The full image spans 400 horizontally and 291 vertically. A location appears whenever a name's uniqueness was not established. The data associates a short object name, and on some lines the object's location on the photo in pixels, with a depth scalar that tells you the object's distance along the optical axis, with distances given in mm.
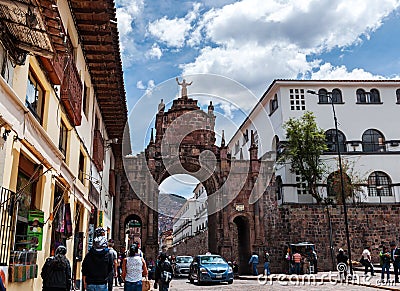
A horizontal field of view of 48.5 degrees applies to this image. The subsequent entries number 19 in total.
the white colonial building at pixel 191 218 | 56231
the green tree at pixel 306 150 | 35250
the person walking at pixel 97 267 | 7113
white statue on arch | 35738
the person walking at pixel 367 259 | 20844
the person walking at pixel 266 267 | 27297
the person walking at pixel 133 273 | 8508
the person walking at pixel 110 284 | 9062
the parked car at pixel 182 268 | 29781
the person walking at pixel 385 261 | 18109
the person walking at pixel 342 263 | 21484
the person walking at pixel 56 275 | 7020
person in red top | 26359
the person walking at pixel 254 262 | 27844
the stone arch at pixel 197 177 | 31281
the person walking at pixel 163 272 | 11180
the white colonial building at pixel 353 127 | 37312
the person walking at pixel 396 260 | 17308
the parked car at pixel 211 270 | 20406
